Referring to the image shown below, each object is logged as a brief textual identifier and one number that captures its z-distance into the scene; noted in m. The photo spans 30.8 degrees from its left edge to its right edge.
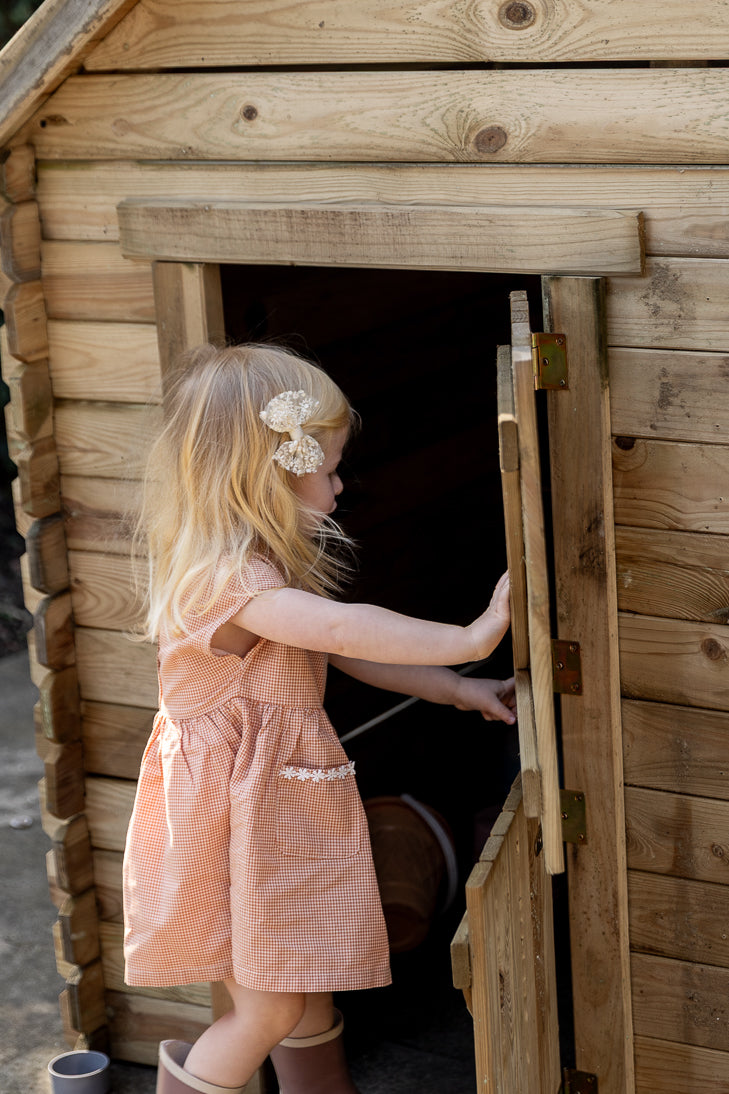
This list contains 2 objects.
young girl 2.55
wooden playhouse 2.32
